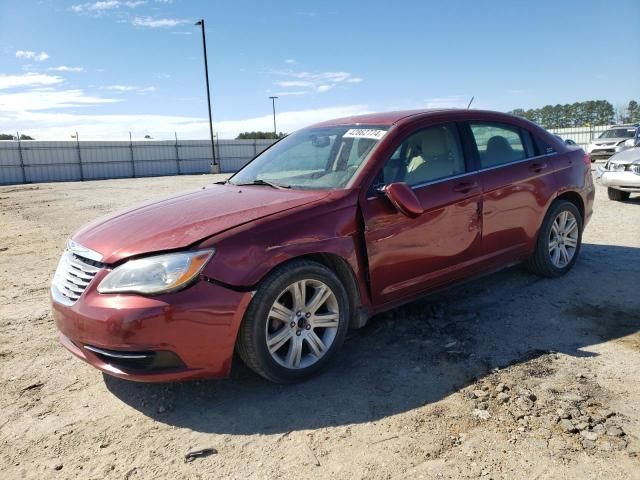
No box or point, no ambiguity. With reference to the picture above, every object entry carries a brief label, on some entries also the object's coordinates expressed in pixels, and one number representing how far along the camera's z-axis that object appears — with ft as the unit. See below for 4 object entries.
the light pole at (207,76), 103.07
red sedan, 8.87
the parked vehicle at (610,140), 70.03
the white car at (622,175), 30.83
